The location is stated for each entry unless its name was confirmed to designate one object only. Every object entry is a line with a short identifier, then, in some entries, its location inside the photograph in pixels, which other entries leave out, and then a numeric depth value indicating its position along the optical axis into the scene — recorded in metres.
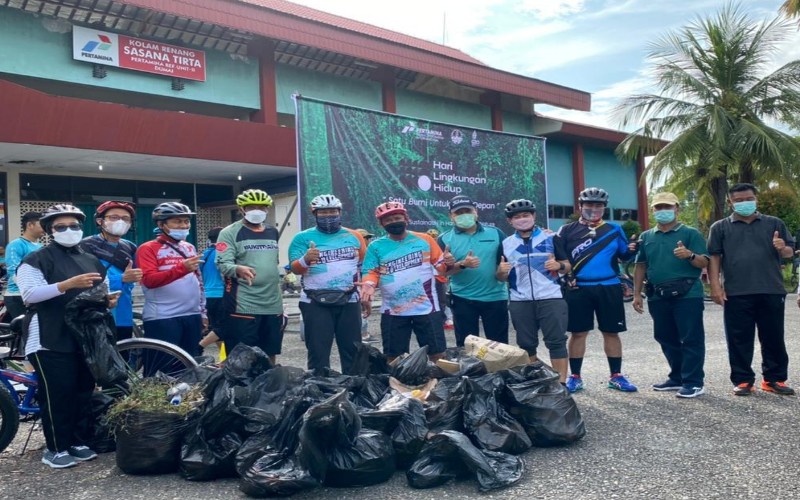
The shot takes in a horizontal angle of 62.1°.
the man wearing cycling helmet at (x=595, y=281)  5.85
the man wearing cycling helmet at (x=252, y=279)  5.51
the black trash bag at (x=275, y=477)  3.54
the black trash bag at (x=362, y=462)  3.73
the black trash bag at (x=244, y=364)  4.59
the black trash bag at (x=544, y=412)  4.38
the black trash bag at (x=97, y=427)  4.57
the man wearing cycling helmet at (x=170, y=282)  5.39
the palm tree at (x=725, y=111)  18.00
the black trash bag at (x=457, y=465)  3.72
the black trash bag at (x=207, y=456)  3.92
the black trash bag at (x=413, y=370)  4.77
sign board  15.65
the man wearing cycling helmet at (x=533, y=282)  5.64
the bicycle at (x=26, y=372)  4.36
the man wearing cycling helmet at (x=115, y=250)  5.57
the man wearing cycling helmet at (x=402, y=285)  5.50
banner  10.99
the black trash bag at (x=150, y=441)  4.03
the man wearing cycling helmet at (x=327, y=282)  5.42
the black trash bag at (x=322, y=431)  3.58
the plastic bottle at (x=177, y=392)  4.26
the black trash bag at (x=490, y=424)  4.08
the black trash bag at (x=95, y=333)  4.27
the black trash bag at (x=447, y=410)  4.13
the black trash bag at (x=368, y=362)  5.05
